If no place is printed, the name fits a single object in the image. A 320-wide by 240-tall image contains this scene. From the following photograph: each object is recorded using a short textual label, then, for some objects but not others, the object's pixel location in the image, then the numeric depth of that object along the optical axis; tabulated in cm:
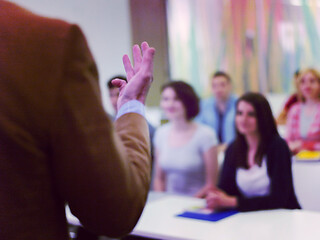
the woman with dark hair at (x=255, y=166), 250
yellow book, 366
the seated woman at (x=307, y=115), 447
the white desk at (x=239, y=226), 203
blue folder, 235
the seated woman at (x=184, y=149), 346
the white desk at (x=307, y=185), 278
